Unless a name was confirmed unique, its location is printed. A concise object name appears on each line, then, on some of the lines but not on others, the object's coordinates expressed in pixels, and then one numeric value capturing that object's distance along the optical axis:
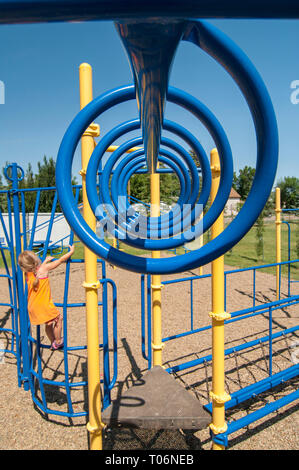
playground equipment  0.35
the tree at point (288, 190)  44.53
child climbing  3.29
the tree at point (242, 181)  41.78
